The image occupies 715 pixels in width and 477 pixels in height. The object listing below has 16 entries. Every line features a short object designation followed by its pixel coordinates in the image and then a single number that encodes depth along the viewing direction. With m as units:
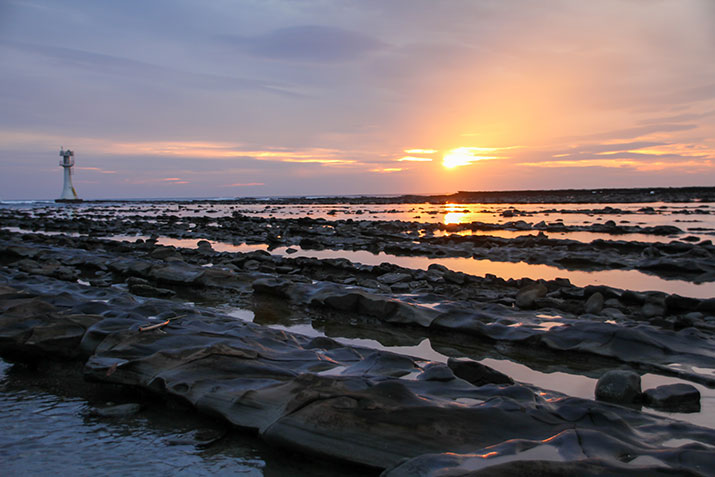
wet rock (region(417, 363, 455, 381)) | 3.90
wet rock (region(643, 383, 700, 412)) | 3.92
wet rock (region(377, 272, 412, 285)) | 10.00
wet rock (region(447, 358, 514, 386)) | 4.16
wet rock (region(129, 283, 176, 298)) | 9.02
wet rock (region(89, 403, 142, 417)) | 3.74
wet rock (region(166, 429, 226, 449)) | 3.30
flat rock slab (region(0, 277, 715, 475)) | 2.77
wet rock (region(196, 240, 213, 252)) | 15.22
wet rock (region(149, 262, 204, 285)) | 10.02
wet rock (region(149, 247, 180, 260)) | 13.59
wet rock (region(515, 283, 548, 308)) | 7.78
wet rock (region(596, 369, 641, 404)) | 4.05
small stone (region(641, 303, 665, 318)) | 7.14
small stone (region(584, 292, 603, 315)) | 7.33
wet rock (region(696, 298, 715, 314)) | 7.13
